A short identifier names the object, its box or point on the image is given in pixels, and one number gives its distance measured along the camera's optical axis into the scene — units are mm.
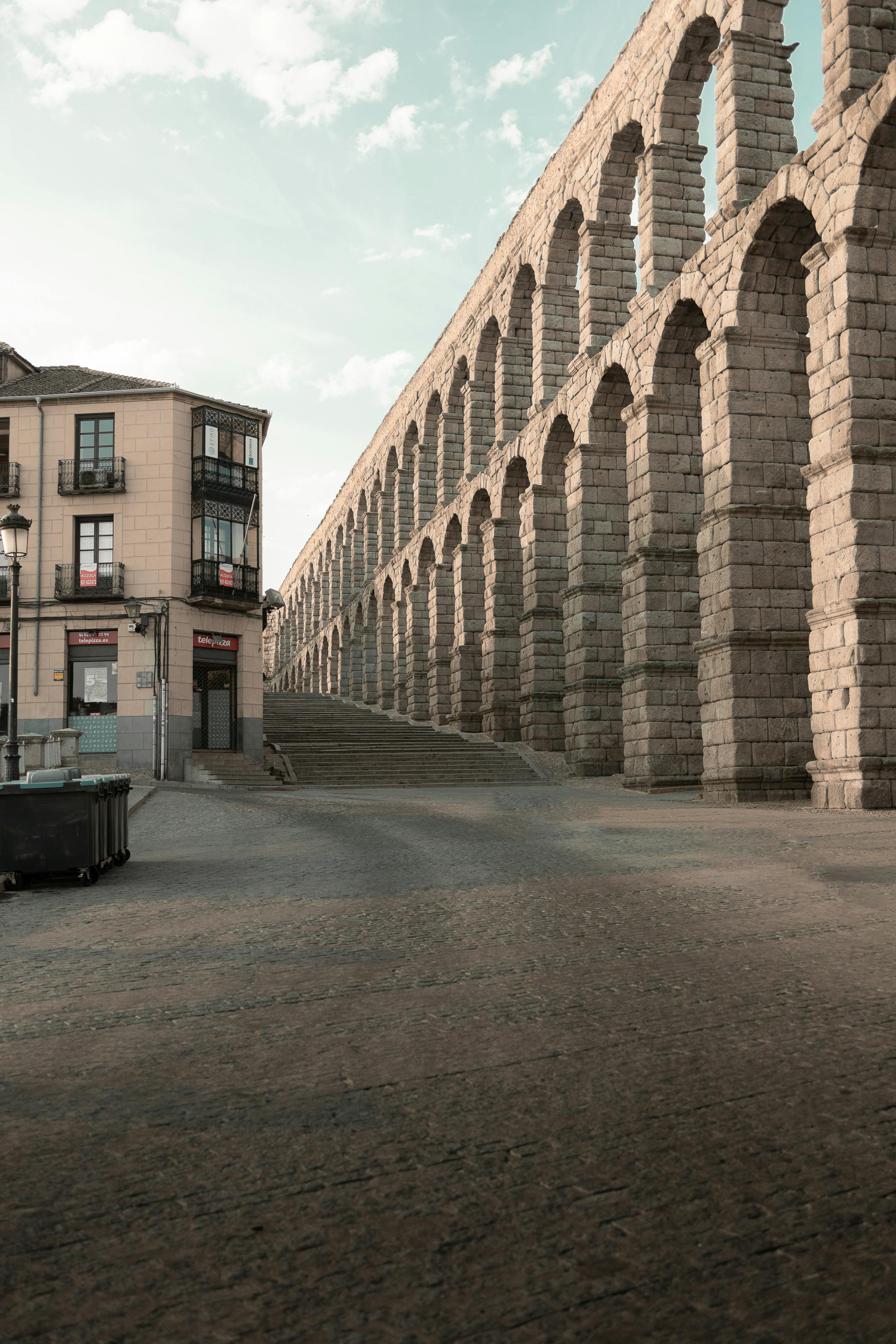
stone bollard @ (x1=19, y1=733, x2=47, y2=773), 24297
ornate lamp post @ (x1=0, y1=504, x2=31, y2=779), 15266
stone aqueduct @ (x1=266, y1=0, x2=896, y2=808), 15336
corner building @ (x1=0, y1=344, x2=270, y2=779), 29859
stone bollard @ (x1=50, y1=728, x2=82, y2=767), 24422
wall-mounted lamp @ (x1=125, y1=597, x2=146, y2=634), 29703
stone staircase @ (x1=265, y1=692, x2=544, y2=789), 27562
